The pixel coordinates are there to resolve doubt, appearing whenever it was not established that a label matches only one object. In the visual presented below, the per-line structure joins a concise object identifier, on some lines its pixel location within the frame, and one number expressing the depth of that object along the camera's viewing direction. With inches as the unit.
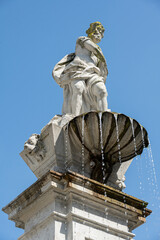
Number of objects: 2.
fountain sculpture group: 431.8
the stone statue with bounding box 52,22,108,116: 493.0
